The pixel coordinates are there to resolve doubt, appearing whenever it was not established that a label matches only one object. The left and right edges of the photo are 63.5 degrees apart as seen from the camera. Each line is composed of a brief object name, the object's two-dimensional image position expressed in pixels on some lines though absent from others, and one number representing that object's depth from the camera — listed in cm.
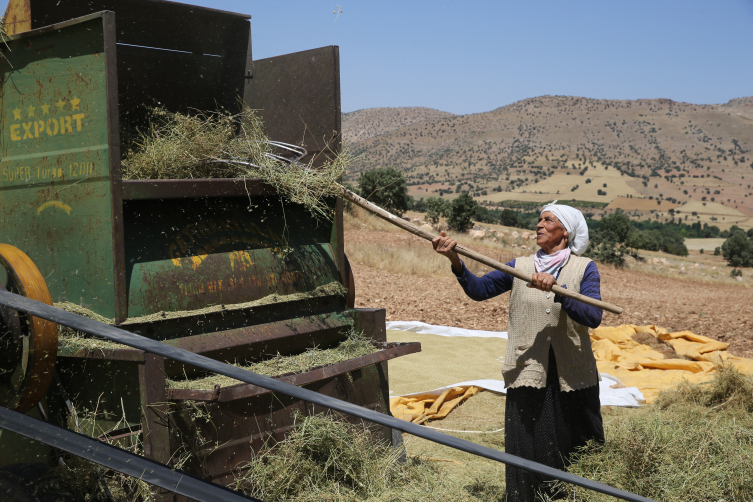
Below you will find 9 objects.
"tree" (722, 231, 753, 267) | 3428
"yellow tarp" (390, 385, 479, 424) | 512
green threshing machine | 268
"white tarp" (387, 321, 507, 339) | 826
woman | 325
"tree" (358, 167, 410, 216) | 2801
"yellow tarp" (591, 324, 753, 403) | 616
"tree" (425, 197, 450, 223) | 2920
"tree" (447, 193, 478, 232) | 2773
